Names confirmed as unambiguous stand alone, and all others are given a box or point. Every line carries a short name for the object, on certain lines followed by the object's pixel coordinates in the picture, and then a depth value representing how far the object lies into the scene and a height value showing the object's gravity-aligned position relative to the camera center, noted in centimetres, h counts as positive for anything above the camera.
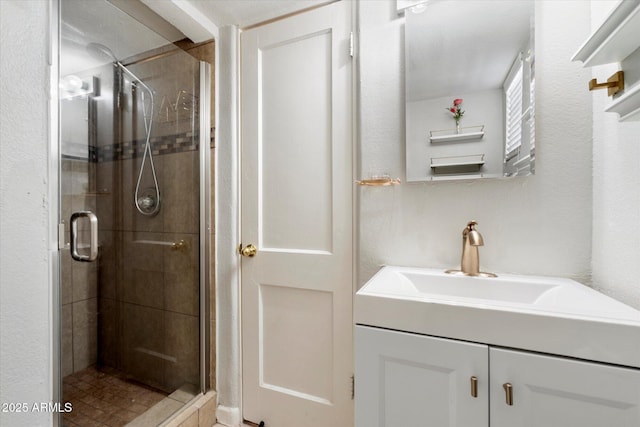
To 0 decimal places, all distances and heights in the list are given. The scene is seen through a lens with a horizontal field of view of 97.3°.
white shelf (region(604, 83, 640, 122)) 56 +23
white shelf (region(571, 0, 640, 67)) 52 +36
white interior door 128 -3
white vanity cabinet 56 -39
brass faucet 98 -16
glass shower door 100 -2
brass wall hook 64 +30
